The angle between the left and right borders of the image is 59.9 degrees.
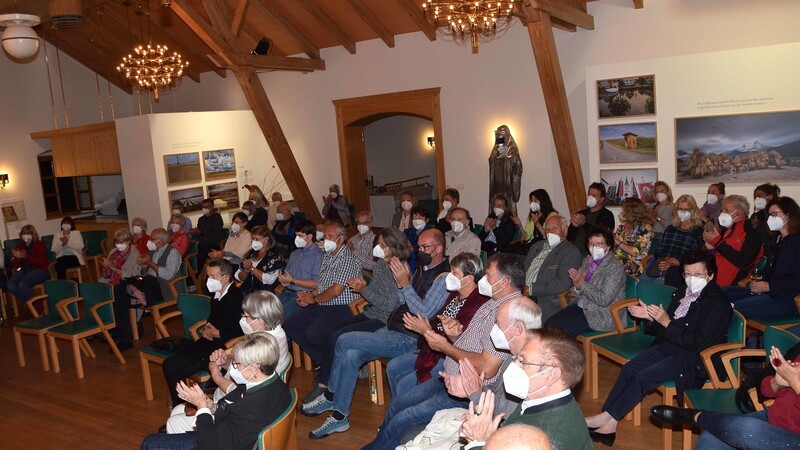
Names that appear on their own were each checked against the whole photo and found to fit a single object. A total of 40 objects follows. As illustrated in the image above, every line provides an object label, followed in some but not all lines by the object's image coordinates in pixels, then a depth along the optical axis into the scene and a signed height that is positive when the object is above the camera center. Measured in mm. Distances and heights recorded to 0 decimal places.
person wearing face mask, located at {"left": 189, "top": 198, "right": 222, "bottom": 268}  10516 -1037
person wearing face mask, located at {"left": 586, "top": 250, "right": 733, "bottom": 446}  4359 -1379
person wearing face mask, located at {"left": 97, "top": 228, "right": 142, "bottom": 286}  8258 -1080
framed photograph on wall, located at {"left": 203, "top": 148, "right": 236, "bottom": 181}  13984 -28
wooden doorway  12656 +588
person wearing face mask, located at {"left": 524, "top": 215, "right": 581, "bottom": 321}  5984 -1140
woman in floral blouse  6793 -1047
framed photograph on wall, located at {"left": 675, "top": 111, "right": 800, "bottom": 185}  8820 -319
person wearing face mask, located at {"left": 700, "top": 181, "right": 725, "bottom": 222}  8117 -849
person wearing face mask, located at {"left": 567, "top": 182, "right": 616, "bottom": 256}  7852 -971
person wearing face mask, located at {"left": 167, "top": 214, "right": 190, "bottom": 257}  9180 -984
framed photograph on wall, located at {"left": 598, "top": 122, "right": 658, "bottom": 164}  9805 -161
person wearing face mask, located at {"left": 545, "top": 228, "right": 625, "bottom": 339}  5316 -1203
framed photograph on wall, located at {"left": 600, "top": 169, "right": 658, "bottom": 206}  9969 -756
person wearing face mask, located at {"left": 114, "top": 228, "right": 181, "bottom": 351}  7629 -1279
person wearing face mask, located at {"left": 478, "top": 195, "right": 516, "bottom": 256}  8547 -1086
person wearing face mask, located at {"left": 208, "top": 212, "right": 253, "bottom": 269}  8648 -1079
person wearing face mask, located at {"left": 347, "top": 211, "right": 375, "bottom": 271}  7387 -1016
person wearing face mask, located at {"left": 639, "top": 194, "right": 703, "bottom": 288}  6473 -1046
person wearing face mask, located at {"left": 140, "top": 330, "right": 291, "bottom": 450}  3641 -1278
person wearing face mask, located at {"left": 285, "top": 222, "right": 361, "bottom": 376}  6023 -1269
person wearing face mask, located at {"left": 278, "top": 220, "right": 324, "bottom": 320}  6527 -1091
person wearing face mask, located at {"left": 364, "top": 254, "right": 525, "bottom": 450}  4055 -1203
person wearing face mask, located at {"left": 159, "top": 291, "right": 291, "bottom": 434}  4320 -1145
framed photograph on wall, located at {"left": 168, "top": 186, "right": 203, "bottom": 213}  13458 -634
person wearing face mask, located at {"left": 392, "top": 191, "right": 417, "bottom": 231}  9759 -867
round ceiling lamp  5559 +1143
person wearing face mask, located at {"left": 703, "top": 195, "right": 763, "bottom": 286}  6008 -1073
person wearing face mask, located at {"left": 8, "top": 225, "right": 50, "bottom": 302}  9414 -1211
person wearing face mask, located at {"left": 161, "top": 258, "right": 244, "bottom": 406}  5547 -1288
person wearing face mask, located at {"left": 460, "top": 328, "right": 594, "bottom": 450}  2840 -1072
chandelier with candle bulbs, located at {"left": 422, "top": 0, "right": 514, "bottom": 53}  7520 +1439
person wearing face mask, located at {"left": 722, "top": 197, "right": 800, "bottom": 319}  5289 -1230
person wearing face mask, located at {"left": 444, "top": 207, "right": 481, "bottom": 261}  7441 -1006
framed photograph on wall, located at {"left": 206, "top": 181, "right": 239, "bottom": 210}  14125 -663
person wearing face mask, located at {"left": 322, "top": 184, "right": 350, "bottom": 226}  12781 -972
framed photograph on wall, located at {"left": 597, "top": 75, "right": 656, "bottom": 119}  9648 +494
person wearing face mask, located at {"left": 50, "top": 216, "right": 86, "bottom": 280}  10211 -1080
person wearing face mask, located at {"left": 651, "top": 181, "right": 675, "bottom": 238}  8602 -921
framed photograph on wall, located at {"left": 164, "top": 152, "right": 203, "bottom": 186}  13297 -57
